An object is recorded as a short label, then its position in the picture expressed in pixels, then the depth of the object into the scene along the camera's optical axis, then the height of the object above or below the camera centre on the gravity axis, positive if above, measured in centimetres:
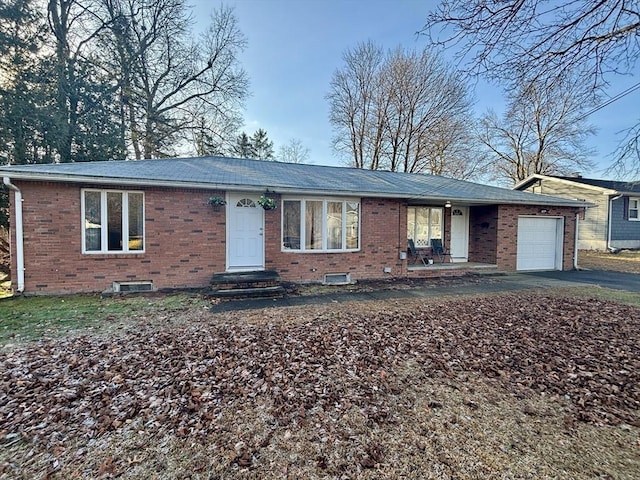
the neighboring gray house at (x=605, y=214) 1775 +132
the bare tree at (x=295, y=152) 3050 +829
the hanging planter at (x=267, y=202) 810 +78
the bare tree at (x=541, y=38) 361 +254
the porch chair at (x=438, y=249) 1156 -64
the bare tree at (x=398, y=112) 2048 +883
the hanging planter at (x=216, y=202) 773 +74
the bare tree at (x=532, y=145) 2344 +757
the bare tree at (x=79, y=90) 1251 +620
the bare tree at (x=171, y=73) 1534 +924
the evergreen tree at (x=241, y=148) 1973 +613
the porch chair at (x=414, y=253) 1100 -77
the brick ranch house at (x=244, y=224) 688 +20
